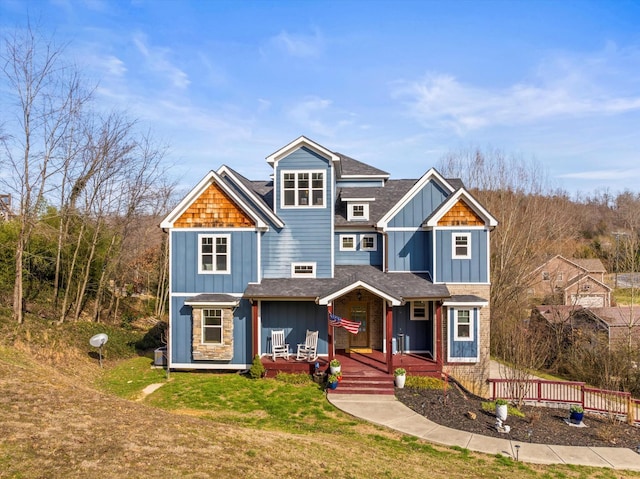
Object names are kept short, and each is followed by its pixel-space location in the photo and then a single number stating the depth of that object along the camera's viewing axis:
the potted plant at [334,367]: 14.49
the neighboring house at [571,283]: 33.38
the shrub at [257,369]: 15.30
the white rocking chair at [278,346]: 16.25
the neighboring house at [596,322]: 20.59
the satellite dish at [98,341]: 16.52
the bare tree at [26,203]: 17.92
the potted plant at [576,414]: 12.64
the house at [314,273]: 16.23
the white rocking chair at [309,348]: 16.14
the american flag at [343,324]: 14.87
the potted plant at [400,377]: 14.59
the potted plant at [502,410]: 12.09
